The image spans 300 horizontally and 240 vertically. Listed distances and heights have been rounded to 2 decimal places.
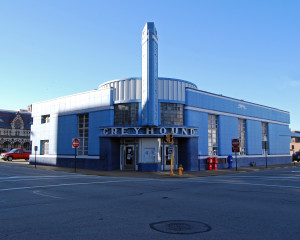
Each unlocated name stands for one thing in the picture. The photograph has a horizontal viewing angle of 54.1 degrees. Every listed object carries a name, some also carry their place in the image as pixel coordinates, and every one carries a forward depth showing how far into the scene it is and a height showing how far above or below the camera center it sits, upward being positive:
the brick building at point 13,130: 76.12 +4.59
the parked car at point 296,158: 49.78 -1.97
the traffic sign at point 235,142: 26.40 +0.37
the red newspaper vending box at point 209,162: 28.44 -1.48
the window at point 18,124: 78.12 +6.22
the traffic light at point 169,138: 21.03 +0.63
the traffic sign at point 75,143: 25.08 +0.35
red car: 44.00 -1.15
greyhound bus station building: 25.23 +2.22
